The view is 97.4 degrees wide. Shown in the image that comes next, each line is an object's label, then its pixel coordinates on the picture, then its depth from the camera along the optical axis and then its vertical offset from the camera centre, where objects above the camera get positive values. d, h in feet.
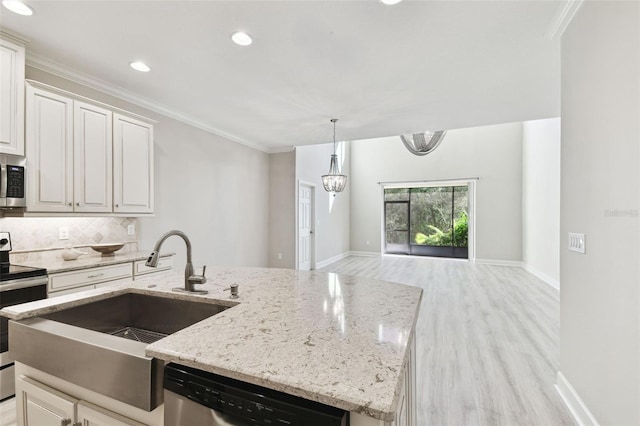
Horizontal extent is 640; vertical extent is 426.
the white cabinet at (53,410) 3.15 -2.36
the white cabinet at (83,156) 7.38 +1.77
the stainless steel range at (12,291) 6.23 -1.77
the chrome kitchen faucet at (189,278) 4.74 -1.08
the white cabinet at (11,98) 6.73 +2.84
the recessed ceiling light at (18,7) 6.08 +4.60
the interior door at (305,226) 20.16 -0.89
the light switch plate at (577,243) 5.64 -0.59
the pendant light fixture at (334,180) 14.92 +1.85
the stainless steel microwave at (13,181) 6.73 +0.82
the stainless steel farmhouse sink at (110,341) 2.90 -1.69
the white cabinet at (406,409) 2.26 -2.27
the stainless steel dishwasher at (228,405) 2.23 -1.64
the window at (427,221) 29.01 -0.67
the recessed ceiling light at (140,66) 8.57 +4.61
